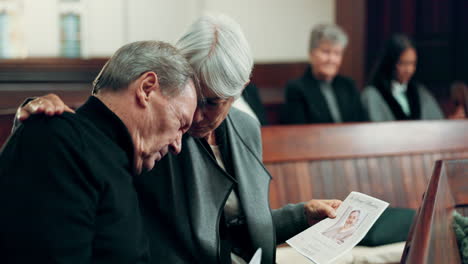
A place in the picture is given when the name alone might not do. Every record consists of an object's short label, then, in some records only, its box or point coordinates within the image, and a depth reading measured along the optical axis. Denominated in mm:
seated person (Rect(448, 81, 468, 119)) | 4969
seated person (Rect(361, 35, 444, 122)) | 4582
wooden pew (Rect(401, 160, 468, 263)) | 1427
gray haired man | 1269
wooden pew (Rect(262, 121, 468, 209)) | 3293
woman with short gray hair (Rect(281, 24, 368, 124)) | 4276
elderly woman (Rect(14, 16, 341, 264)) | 1975
